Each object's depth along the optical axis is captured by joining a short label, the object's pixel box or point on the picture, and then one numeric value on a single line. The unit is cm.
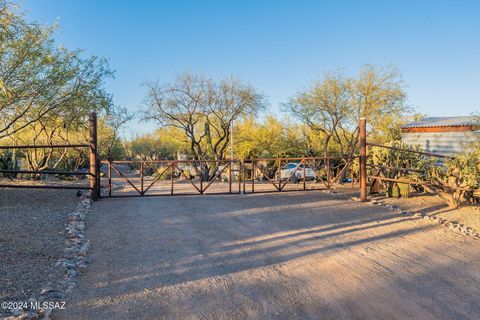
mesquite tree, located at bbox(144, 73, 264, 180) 2294
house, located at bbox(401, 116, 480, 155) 1339
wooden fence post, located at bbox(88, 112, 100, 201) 1038
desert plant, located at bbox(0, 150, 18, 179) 2072
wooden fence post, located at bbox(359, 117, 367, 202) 1107
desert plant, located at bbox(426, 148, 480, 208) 923
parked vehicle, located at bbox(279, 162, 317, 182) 2159
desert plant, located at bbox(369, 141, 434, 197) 1171
